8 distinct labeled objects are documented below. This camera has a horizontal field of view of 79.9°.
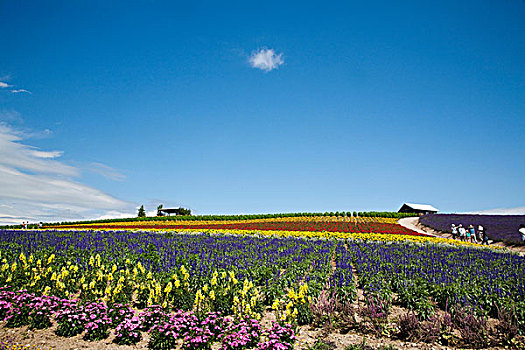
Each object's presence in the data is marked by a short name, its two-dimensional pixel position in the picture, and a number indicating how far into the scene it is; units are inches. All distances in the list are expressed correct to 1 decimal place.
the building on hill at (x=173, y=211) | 2996.1
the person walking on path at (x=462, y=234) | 1166.3
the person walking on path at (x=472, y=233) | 1131.9
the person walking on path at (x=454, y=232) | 1261.7
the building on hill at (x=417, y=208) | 2906.0
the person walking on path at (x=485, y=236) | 1098.4
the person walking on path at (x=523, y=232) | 881.6
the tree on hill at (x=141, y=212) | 3193.9
